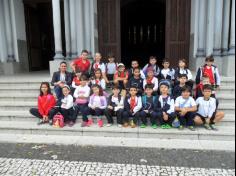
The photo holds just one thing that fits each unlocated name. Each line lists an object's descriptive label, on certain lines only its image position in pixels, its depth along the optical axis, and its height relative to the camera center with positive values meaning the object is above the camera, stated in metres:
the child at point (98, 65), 5.17 -0.17
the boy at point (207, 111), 3.80 -1.11
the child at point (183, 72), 4.55 -0.36
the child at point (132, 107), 3.97 -1.05
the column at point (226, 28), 5.89 +0.94
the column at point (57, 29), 5.90 +1.00
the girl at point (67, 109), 4.11 -1.10
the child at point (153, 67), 5.03 -0.24
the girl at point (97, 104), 4.10 -1.00
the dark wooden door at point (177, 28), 6.71 +1.09
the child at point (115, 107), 4.00 -1.05
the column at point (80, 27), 6.48 +1.15
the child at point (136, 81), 4.52 -0.56
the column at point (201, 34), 6.21 +0.80
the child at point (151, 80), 4.44 -0.53
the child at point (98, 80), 4.63 -0.52
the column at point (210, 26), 5.94 +1.03
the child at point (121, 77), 4.80 -0.48
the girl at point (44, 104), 4.16 -0.99
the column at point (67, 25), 6.49 +1.22
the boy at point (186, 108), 3.78 -1.04
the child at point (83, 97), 4.10 -0.88
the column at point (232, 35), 5.58 +0.68
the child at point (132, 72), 4.77 -0.36
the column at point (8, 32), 7.22 +1.13
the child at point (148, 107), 3.91 -1.05
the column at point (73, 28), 6.38 +1.10
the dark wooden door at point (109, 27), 6.99 +1.22
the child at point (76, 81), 4.62 -0.54
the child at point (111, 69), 5.35 -0.29
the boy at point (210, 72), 4.45 -0.35
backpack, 4.06 -1.35
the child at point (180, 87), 4.18 -0.66
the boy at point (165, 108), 3.85 -1.05
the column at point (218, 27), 5.81 +0.97
